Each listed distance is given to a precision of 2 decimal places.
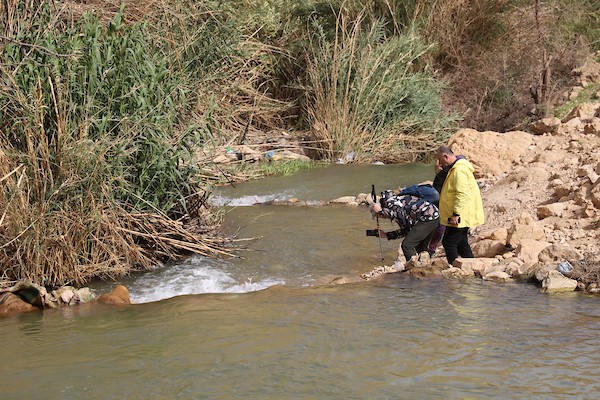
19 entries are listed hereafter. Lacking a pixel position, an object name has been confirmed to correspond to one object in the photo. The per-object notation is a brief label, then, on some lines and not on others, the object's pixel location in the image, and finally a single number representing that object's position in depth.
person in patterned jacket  12.92
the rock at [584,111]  20.24
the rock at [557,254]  12.00
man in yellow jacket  12.34
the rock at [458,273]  12.26
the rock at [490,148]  19.54
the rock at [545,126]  21.11
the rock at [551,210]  14.04
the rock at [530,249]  12.48
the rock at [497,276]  11.99
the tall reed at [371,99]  25.03
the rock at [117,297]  11.45
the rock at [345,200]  20.17
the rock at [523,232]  13.13
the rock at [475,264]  12.37
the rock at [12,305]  11.02
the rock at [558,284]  11.23
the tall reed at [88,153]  11.98
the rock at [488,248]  13.24
